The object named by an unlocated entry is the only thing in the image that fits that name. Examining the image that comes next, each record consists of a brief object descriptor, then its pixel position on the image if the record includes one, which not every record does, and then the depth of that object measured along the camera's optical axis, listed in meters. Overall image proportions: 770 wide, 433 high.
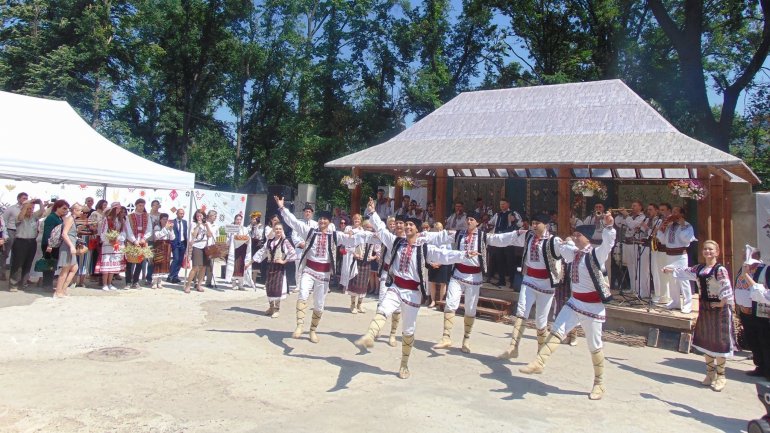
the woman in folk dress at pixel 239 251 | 13.00
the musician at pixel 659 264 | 10.14
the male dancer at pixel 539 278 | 7.59
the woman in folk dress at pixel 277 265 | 9.65
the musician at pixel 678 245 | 9.61
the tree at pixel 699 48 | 21.41
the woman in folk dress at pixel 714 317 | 6.66
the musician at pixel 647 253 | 10.53
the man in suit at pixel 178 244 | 12.95
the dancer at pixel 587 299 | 6.06
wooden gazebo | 10.39
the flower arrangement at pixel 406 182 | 14.01
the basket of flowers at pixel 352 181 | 14.14
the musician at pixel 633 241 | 10.81
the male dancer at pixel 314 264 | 8.13
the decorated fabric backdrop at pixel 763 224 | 11.19
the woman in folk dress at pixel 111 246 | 11.45
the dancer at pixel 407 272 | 6.49
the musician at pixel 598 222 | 10.59
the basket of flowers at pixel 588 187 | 10.75
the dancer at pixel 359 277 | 10.88
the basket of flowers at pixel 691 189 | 9.56
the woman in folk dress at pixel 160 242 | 12.72
